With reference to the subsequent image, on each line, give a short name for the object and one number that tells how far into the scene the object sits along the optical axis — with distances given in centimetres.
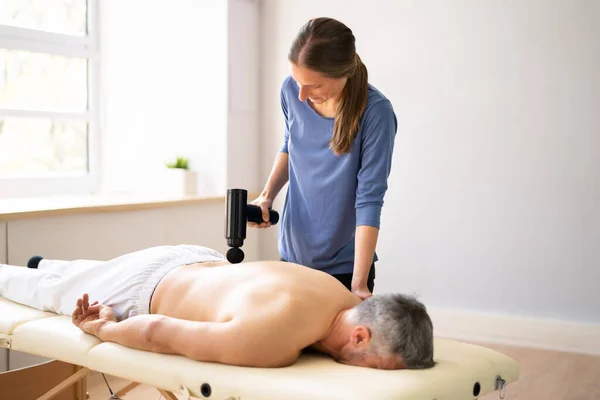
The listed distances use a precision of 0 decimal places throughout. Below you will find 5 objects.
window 379
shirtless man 162
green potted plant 409
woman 191
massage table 148
